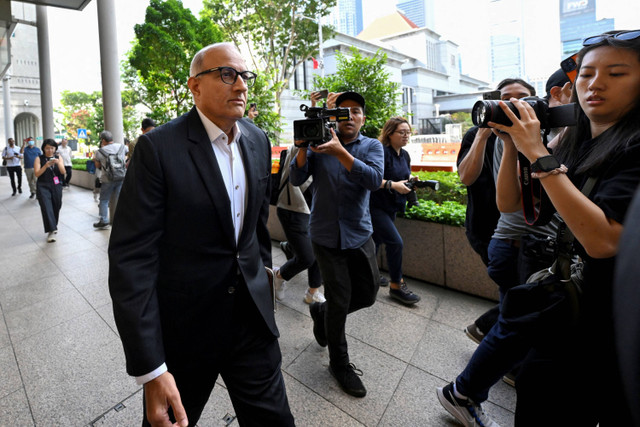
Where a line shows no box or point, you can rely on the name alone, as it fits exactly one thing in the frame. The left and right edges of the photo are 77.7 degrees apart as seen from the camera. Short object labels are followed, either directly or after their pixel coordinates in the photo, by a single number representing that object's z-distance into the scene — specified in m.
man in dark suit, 1.35
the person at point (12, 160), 13.83
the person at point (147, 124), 5.93
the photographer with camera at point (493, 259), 1.88
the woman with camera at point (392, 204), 4.01
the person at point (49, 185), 7.00
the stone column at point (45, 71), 15.74
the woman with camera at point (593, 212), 1.19
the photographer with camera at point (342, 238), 2.58
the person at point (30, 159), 12.00
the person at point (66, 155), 15.03
